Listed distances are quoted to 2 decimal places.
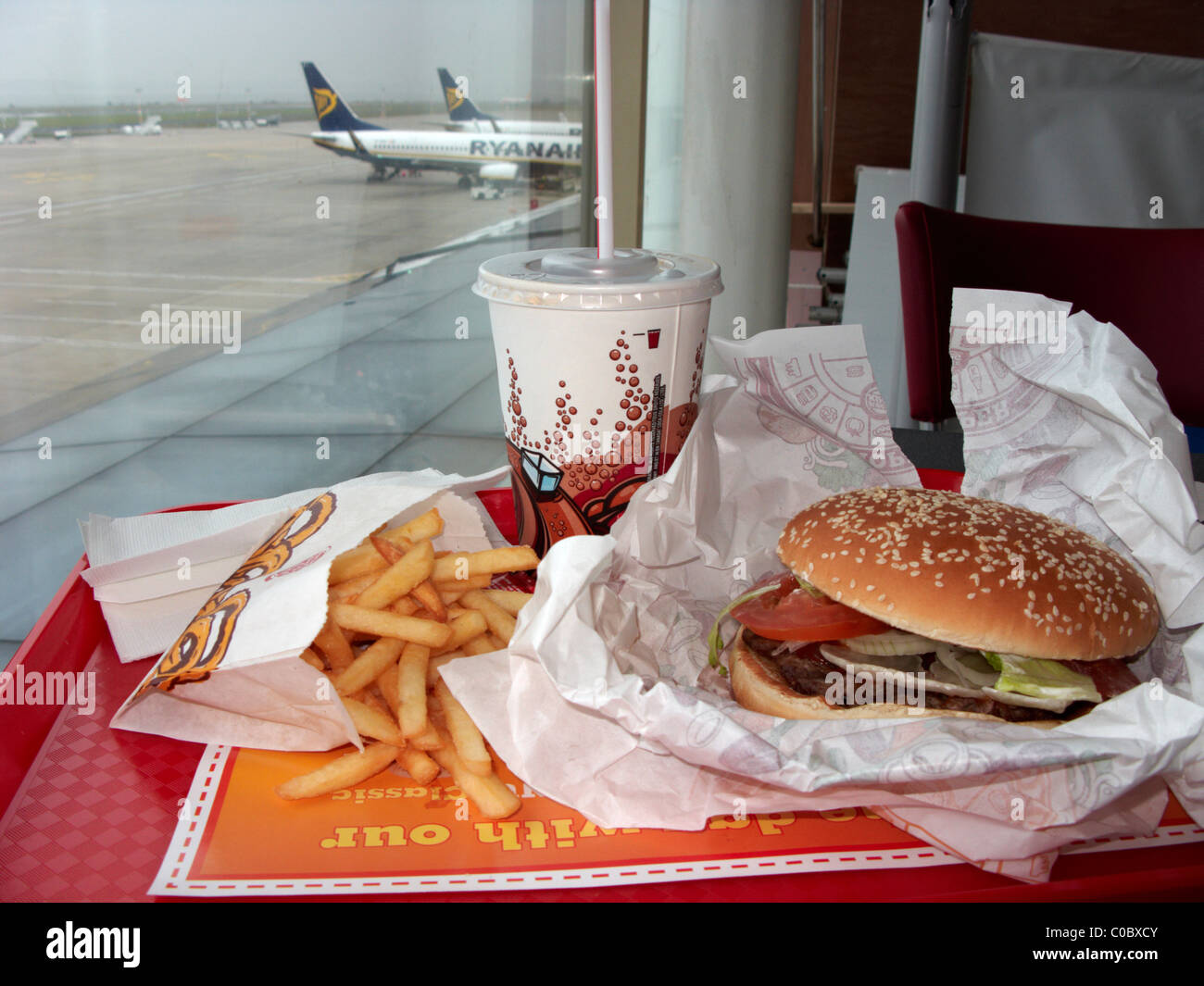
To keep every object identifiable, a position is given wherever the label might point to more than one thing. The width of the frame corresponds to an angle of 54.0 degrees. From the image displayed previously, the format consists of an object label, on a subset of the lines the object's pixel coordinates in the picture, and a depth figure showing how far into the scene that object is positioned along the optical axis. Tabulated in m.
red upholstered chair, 0.66
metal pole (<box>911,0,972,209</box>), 0.78
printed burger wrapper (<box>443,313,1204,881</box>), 0.30
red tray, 0.30
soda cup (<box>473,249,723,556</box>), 0.42
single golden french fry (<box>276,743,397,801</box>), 0.32
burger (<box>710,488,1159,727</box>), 0.36
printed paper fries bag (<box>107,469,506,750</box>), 0.33
